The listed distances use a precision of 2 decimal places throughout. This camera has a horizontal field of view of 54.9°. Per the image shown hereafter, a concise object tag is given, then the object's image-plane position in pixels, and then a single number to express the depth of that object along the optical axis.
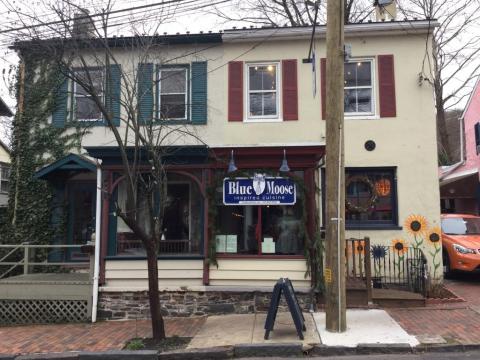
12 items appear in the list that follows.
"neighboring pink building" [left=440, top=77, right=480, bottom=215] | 18.39
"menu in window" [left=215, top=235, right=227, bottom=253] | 9.96
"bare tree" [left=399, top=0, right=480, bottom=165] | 21.78
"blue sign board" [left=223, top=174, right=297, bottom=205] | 9.88
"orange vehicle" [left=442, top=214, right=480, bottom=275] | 11.59
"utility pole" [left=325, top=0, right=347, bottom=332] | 7.65
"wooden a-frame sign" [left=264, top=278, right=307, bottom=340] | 7.53
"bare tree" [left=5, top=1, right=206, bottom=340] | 7.83
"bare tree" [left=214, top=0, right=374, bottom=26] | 20.22
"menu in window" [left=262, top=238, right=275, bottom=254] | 9.87
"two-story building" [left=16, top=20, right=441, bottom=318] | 9.74
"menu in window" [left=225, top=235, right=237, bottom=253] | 9.98
